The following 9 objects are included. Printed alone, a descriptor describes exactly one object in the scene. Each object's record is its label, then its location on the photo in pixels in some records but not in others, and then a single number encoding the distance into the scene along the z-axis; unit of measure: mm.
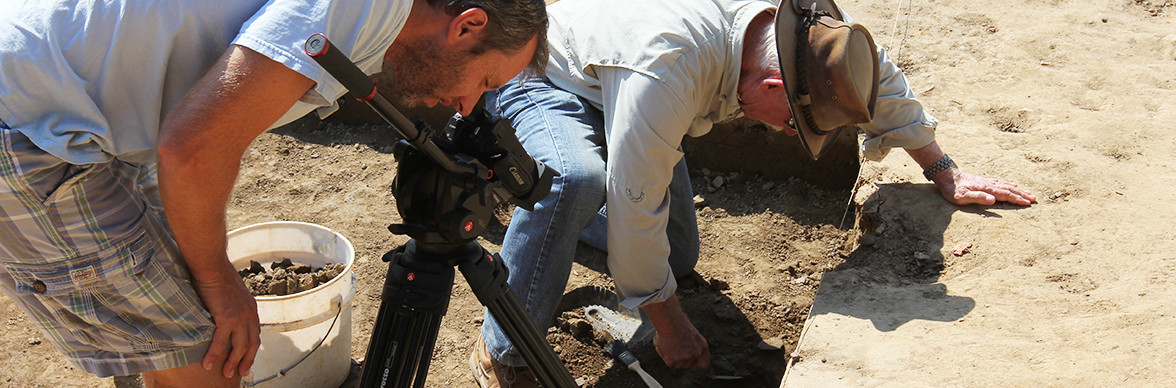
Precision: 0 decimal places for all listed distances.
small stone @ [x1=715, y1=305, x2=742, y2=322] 3045
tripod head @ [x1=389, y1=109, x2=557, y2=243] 1618
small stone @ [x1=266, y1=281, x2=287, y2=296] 2418
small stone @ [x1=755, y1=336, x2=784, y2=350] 2875
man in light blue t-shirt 1376
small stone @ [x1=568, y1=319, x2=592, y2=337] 2975
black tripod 1622
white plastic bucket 2332
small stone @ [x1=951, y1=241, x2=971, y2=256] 2689
